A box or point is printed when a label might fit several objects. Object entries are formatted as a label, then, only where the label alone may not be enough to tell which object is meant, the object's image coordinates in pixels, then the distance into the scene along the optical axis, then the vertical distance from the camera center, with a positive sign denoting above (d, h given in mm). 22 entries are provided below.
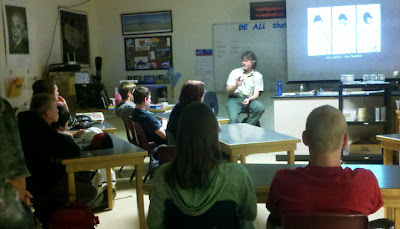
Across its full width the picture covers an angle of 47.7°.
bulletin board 7465 +255
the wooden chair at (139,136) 4625 -701
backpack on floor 1958 -640
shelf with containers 5699 -708
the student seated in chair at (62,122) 3987 -449
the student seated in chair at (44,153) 3193 -572
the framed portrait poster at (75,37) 6578 +519
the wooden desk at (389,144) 3432 -662
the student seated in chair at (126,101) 4954 -371
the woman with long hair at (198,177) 1822 -455
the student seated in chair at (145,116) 4590 -485
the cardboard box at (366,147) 5734 -1117
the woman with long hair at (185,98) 4125 -297
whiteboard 7070 +280
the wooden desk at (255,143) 3516 -623
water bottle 6281 -367
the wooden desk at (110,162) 3180 -653
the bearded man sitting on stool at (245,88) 6684 -352
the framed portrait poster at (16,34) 5270 +473
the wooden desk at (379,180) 2131 -600
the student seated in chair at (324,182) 1791 -488
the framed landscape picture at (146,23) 7402 +747
